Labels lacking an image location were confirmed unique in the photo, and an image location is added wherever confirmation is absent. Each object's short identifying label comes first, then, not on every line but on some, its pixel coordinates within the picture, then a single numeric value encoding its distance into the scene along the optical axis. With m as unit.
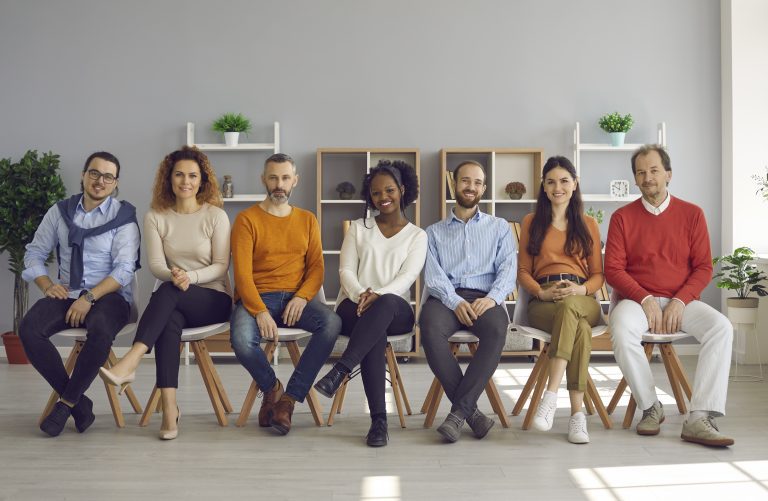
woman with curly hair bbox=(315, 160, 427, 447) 3.34
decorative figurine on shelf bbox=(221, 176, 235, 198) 5.68
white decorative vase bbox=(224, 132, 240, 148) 5.66
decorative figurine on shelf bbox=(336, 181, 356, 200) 5.70
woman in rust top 3.38
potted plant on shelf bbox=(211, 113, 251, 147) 5.66
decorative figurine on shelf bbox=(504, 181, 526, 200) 5.66
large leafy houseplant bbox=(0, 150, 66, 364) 5.41
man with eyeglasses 3.37
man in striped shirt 3.29
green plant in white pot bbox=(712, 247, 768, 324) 4.91
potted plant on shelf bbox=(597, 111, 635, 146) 5.63
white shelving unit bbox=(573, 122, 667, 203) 5.63
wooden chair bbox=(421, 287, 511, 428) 3.46
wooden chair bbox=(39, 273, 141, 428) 3.51
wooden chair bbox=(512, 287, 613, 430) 3.50
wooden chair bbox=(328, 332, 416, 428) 3.55
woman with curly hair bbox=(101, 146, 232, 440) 3.39
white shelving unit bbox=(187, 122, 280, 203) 5.64
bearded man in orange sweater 3.41
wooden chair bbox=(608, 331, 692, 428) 3.48
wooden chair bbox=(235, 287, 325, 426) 3.51
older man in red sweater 3.26
